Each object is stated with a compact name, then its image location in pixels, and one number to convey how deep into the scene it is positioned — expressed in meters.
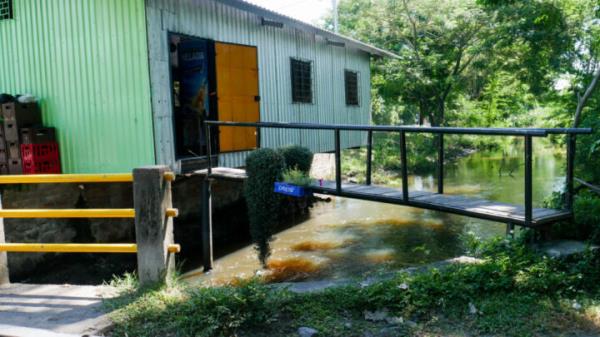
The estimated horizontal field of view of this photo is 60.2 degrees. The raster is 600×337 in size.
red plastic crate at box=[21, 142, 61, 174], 8.95
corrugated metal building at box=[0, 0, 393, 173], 8.56
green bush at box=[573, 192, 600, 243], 5.99
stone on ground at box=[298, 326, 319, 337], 4.27
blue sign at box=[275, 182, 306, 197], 7.55
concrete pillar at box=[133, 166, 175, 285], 5.20
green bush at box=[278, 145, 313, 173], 8.24
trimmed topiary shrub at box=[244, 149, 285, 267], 8.00
